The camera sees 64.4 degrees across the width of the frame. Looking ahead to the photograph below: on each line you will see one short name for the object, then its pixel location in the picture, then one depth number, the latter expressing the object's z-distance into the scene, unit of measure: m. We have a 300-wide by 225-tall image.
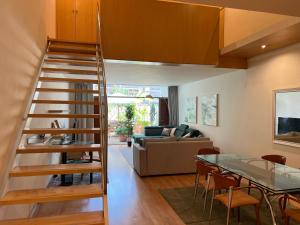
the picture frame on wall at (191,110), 8.33
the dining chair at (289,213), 2.35
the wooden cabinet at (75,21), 4.94
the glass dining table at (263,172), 2.49
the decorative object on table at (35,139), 3.17
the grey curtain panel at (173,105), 10.23
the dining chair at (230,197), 2.67
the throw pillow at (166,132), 9.14
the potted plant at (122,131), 10.09
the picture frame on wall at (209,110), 6.89
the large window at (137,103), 10.20
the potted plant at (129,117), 10.12
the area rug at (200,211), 3.14
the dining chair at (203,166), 3.36
